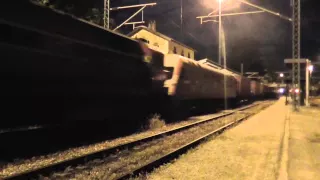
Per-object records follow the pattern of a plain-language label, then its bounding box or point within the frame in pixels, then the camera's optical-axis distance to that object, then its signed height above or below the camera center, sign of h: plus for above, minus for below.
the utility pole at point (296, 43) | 23.86 +3.29
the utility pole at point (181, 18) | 34.03 +6.79
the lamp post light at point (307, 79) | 32.19 +1.16
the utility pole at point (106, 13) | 20.70 +4.48
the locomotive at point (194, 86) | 17.81 +0.37
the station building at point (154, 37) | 47.22 +7.24
